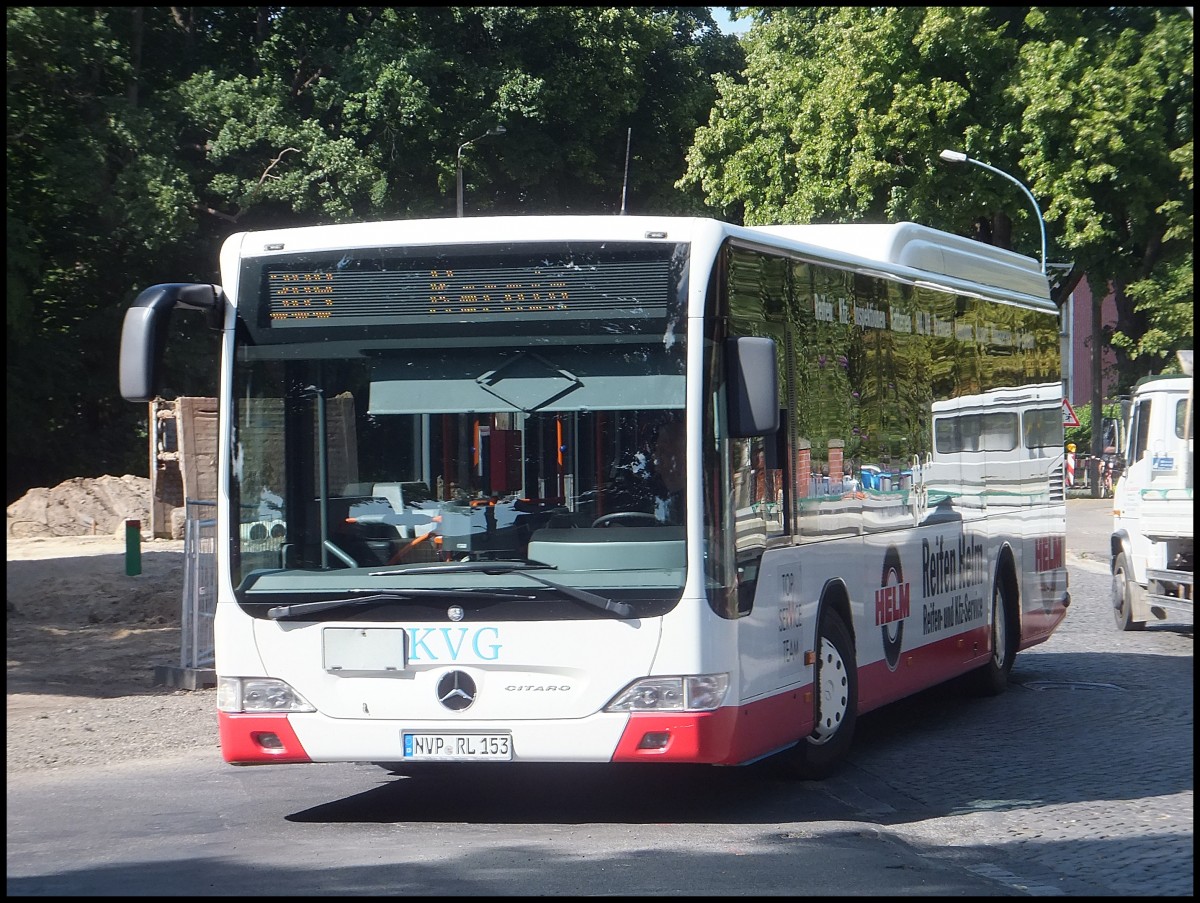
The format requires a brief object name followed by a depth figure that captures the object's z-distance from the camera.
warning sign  38.19
